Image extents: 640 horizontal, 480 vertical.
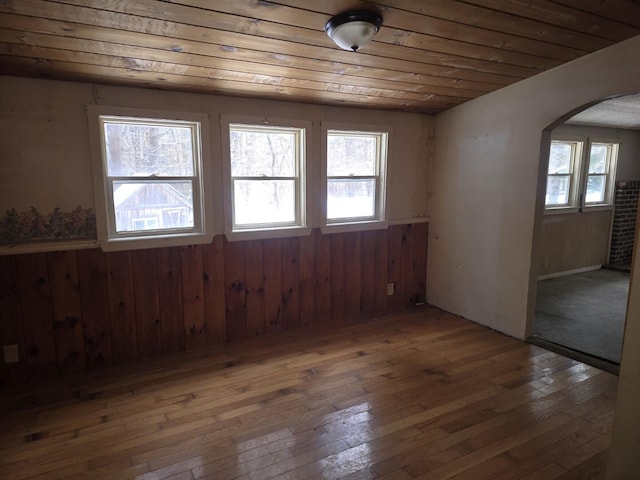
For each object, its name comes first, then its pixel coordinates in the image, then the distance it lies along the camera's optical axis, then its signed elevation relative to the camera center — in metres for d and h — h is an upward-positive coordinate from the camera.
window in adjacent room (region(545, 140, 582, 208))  5.64 +0.24
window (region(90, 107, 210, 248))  2.92 +0.08
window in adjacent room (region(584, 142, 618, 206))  6.02 +0.24
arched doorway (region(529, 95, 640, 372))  4.38 -0.45
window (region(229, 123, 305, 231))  3.42 +0.11
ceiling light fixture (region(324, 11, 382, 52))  2.09 +0.90
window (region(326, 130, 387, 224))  3.88 +0.13
